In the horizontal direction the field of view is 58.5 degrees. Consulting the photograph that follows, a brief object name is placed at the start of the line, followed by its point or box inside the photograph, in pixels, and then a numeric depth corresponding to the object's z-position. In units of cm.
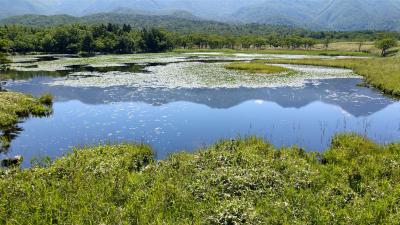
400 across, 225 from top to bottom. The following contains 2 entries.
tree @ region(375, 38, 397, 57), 13762
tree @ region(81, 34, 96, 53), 16200
